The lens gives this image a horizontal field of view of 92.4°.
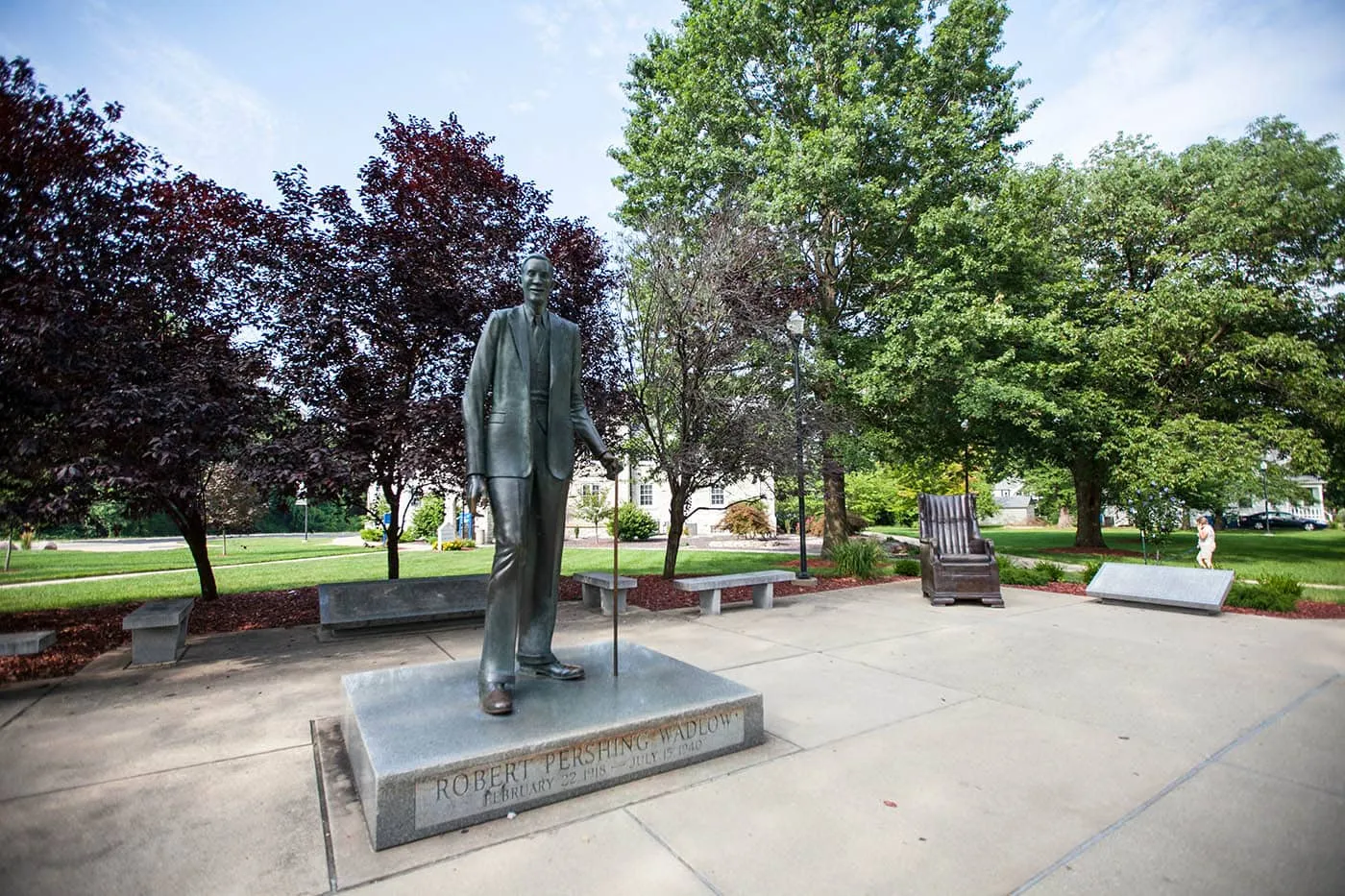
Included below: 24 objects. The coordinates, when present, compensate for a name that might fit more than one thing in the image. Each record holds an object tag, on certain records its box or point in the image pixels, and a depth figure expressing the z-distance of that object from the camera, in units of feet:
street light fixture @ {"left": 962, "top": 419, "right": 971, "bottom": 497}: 60.95
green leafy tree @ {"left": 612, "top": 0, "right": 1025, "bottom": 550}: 47.65
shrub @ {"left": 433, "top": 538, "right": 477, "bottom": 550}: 84.43
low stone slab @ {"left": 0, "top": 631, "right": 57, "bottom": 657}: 17.61
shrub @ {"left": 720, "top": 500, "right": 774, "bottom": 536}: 93.91
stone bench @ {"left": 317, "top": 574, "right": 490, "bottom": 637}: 23.86
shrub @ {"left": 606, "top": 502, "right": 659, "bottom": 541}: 95.20
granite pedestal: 9.53
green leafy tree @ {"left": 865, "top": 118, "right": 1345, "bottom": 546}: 48.37
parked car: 178.19
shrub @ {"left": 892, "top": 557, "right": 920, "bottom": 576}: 42.78
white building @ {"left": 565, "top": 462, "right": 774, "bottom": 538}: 113.80
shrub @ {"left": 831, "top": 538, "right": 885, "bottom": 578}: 41.68
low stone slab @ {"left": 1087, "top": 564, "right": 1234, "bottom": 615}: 27.78
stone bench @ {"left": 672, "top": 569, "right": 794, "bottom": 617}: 28.58
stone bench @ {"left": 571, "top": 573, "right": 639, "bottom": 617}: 29.30
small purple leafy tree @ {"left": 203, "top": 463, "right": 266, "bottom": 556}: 59.68
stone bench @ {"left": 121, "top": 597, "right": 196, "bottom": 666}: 19.90
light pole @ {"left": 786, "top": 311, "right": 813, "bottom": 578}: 35.47
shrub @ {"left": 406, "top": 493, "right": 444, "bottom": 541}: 101.04
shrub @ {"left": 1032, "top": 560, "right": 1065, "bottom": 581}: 38.17
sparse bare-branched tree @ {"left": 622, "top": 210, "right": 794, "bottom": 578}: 34.40
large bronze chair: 30.55
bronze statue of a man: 12.87
